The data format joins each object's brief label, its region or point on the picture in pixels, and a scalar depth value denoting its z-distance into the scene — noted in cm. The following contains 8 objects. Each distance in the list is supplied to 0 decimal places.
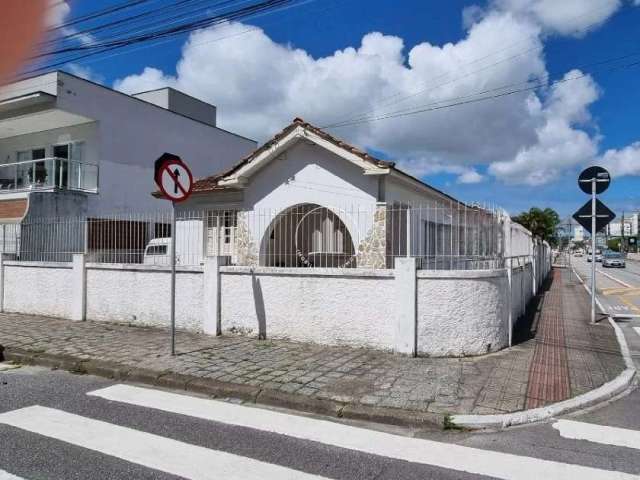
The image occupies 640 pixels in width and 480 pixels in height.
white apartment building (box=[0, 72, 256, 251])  1702
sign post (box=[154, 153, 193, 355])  720
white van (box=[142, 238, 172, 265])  1059
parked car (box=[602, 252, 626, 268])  4348
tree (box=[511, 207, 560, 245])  4477
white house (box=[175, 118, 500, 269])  946
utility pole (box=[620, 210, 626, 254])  7897
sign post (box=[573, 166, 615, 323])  1084
